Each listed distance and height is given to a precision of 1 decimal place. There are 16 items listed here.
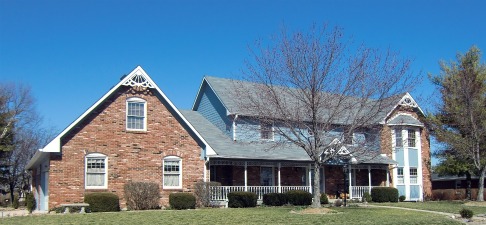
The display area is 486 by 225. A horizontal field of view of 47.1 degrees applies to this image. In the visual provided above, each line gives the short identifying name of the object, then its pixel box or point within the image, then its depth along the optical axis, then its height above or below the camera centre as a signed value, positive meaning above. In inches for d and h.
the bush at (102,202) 1031.6 -55.8
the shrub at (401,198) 1500.9 -77.2
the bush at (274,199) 1232.8 -63.4
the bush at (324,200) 1305.4 -70.2
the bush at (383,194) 1393.9 -61.4
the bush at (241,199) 1160.8 -59.6
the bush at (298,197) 1240.8 -59.7
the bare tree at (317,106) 957.2 +112.2
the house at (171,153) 1091.9 +36.9
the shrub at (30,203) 1170.2 -64.9
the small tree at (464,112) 1350.9 +144.3
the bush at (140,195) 1093.1 -46.4
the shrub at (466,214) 882.1 -71.3
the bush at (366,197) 1384.1 -68.5
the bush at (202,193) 1167.6 -46.7
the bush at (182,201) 1108.5 -59.4
